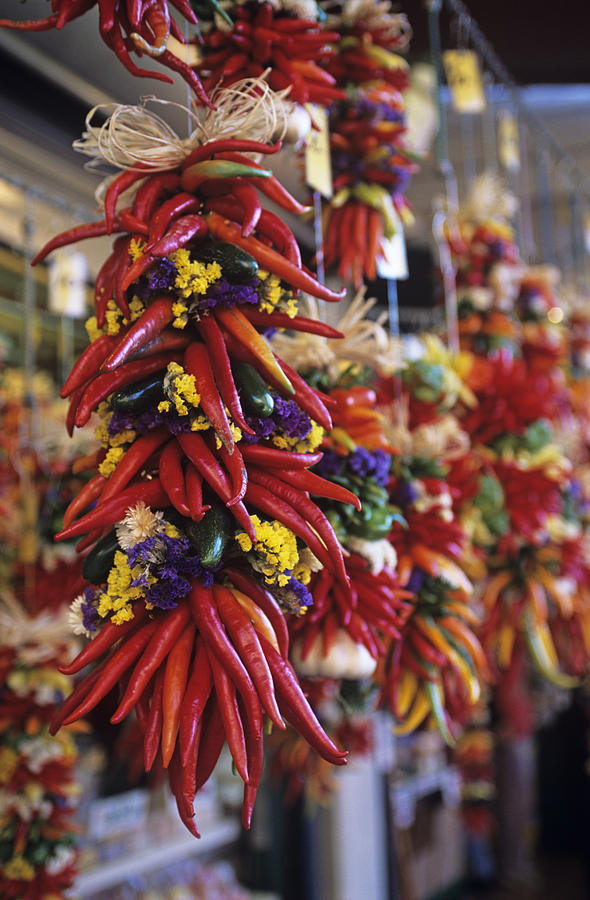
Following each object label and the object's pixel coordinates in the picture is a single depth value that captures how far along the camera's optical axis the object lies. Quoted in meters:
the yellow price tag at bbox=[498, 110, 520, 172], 3.15
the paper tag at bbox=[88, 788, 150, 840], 3.10
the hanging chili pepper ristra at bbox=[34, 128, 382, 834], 0.95
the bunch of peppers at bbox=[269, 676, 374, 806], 2.66
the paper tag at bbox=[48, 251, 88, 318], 2.36
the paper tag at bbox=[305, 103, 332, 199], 1.41
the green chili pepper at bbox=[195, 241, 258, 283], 1.03
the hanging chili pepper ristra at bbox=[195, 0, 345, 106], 1.31
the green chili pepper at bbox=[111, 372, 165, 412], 1.02
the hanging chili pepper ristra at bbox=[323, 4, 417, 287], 1.61
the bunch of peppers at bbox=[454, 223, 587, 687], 2.16
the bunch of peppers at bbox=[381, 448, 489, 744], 1.55
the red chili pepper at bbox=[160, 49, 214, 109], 1.08
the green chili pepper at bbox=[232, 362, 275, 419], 1.02
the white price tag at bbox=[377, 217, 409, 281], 1.65
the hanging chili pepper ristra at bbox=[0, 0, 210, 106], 1.04
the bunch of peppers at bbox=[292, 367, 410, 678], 1.34
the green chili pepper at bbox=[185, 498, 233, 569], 0.96
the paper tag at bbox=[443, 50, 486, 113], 2.40
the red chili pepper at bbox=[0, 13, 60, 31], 1.04
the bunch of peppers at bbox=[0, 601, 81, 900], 1.73
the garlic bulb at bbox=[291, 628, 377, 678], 1.35
